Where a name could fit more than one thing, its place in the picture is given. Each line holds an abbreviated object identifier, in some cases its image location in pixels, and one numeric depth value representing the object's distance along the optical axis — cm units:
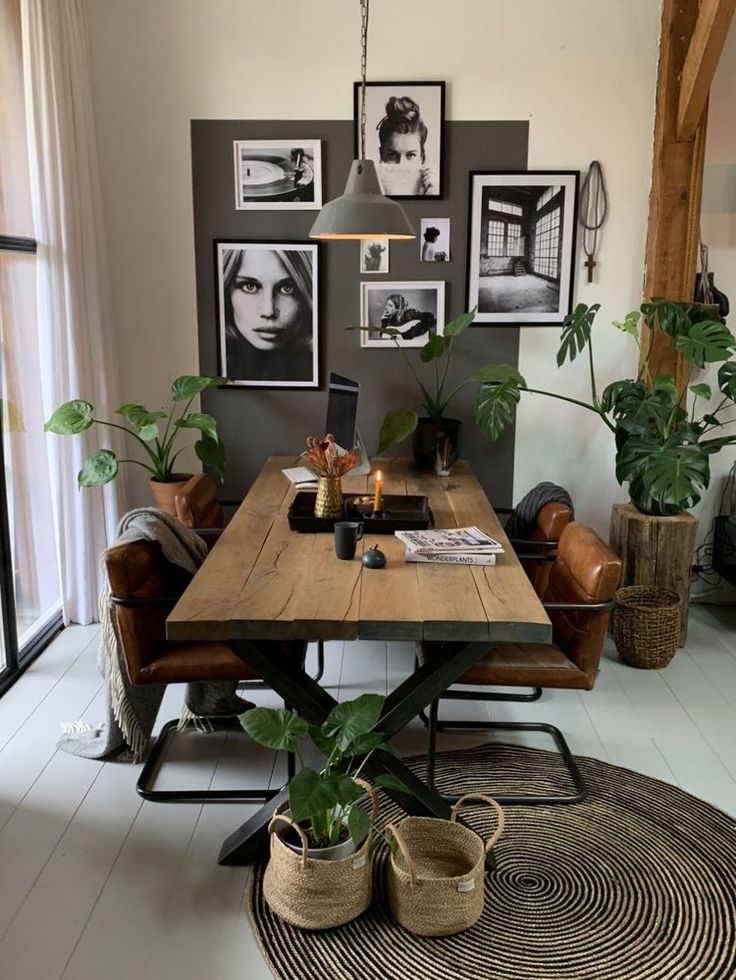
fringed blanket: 282
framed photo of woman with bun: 412
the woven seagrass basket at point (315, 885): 221
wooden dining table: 228
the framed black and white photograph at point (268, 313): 430
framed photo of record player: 420
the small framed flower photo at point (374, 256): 427
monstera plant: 359
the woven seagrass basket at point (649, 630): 383
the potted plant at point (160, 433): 372
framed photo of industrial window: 421
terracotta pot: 407
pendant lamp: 298
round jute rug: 220
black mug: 275
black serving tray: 304
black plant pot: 405
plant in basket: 219
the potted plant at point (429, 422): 399
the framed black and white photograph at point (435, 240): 427
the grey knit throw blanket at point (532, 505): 342
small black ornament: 266
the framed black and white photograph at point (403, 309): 432
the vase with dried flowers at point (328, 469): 304
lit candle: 304
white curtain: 367
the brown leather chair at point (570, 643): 266
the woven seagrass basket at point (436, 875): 223
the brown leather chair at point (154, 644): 265
